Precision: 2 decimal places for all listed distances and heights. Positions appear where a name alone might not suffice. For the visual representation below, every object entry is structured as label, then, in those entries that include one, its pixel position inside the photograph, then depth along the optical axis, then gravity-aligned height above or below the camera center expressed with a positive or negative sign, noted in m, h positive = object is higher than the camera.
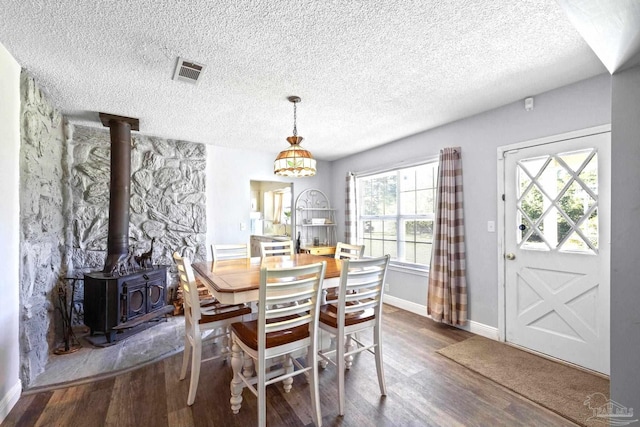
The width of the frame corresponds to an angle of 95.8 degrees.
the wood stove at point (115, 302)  2.78 -0.87
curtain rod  3.57 +0.69
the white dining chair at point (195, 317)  1.87 -0.72
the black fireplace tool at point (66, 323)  2.69 -1.05
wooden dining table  1.72 -0.43
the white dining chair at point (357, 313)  1.81 -0.66
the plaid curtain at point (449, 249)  3.10 -0.36
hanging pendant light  2.37 +0.45
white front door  2.23 -0.27
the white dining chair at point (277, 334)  1.56 -0.72
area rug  1.87 -1.22
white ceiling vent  2.03 +1.06
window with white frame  3.72 +0.05
